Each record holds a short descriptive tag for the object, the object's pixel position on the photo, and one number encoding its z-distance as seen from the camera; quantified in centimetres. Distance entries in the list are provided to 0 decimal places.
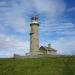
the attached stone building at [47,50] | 3995
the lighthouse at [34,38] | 3758
